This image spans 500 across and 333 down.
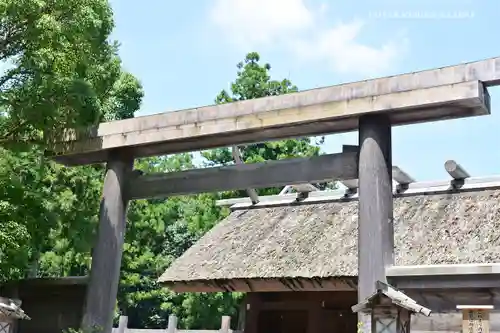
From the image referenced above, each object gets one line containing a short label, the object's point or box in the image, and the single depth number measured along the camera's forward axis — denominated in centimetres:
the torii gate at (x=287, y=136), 683
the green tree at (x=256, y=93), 2672
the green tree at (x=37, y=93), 874
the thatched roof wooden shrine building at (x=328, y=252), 812
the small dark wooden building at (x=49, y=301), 907
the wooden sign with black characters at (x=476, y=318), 597
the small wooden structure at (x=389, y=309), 591
